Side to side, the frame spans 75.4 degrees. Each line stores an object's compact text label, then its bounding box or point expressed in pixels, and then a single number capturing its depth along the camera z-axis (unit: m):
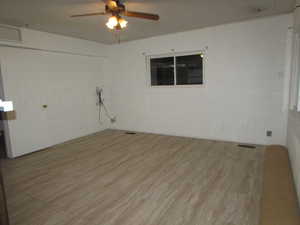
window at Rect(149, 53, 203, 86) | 4.65
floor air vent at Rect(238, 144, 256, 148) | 4.01
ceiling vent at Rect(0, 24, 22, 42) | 3.56
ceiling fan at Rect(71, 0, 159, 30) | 2.47
